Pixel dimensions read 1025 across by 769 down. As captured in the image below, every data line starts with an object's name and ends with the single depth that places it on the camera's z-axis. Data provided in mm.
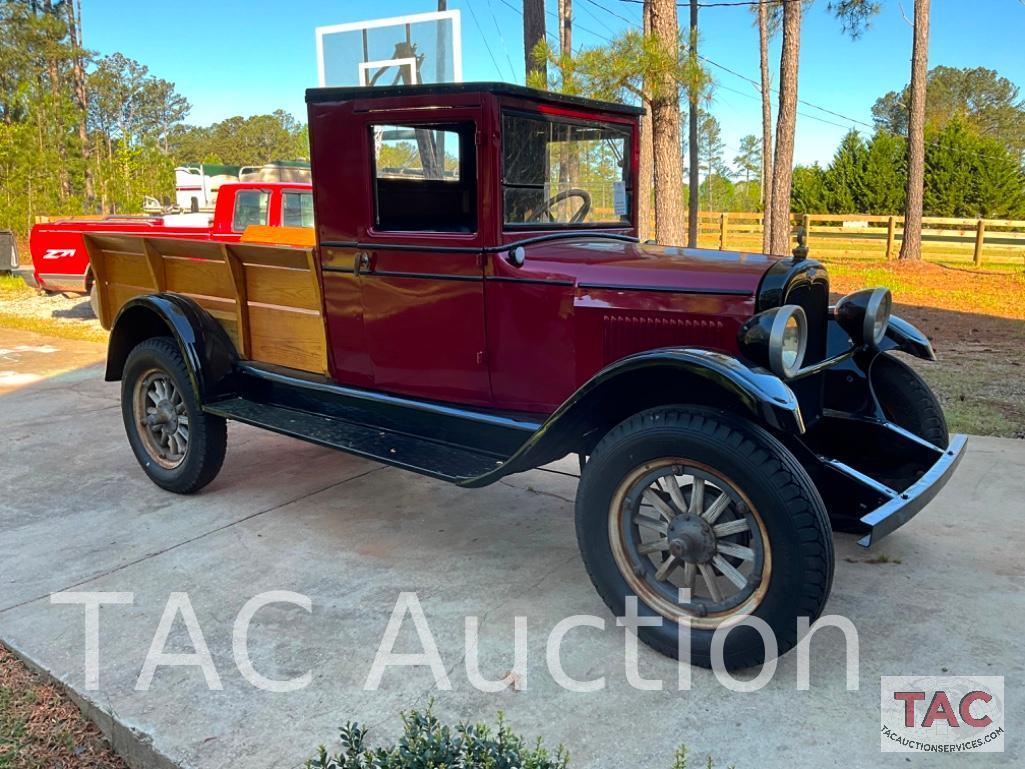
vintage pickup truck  2463
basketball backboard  6160
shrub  1628
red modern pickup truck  8383
